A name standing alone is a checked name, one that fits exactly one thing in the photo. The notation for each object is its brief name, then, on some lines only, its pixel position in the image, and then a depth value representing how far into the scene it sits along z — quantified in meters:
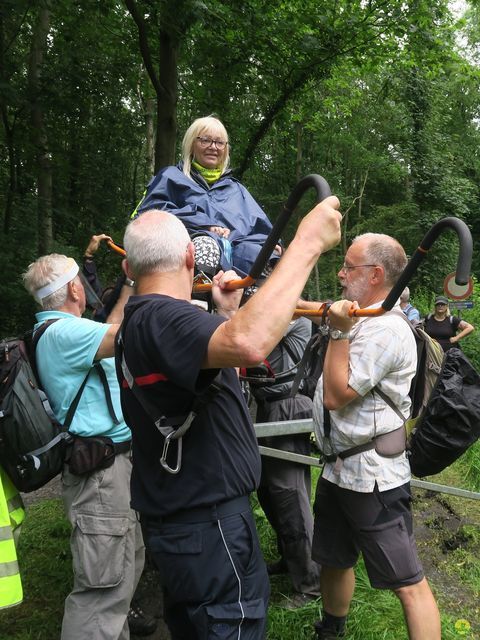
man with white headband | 2.53
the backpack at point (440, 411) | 2.77
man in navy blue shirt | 1.72
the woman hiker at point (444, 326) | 9.74
